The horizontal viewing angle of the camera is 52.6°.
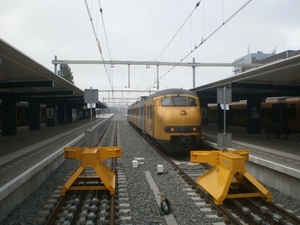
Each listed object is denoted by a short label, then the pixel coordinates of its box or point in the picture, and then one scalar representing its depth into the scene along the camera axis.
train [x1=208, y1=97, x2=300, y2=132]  20.27
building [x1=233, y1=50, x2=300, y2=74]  60.81
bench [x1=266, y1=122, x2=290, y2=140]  16.77
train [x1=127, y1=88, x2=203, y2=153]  12.84
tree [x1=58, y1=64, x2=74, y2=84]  81.00
